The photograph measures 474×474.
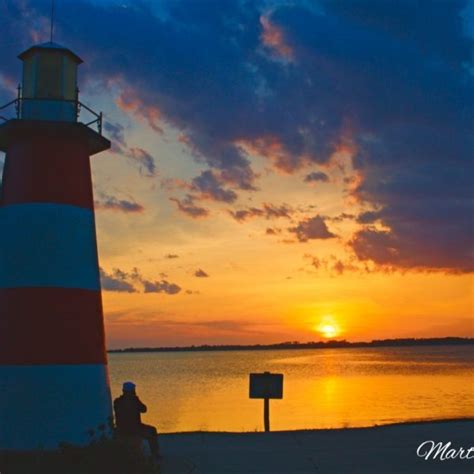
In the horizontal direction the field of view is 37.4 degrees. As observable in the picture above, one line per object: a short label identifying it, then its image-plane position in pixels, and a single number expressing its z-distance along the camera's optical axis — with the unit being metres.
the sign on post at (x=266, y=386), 17.44
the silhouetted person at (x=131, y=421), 12.12
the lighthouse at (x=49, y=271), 12.03
